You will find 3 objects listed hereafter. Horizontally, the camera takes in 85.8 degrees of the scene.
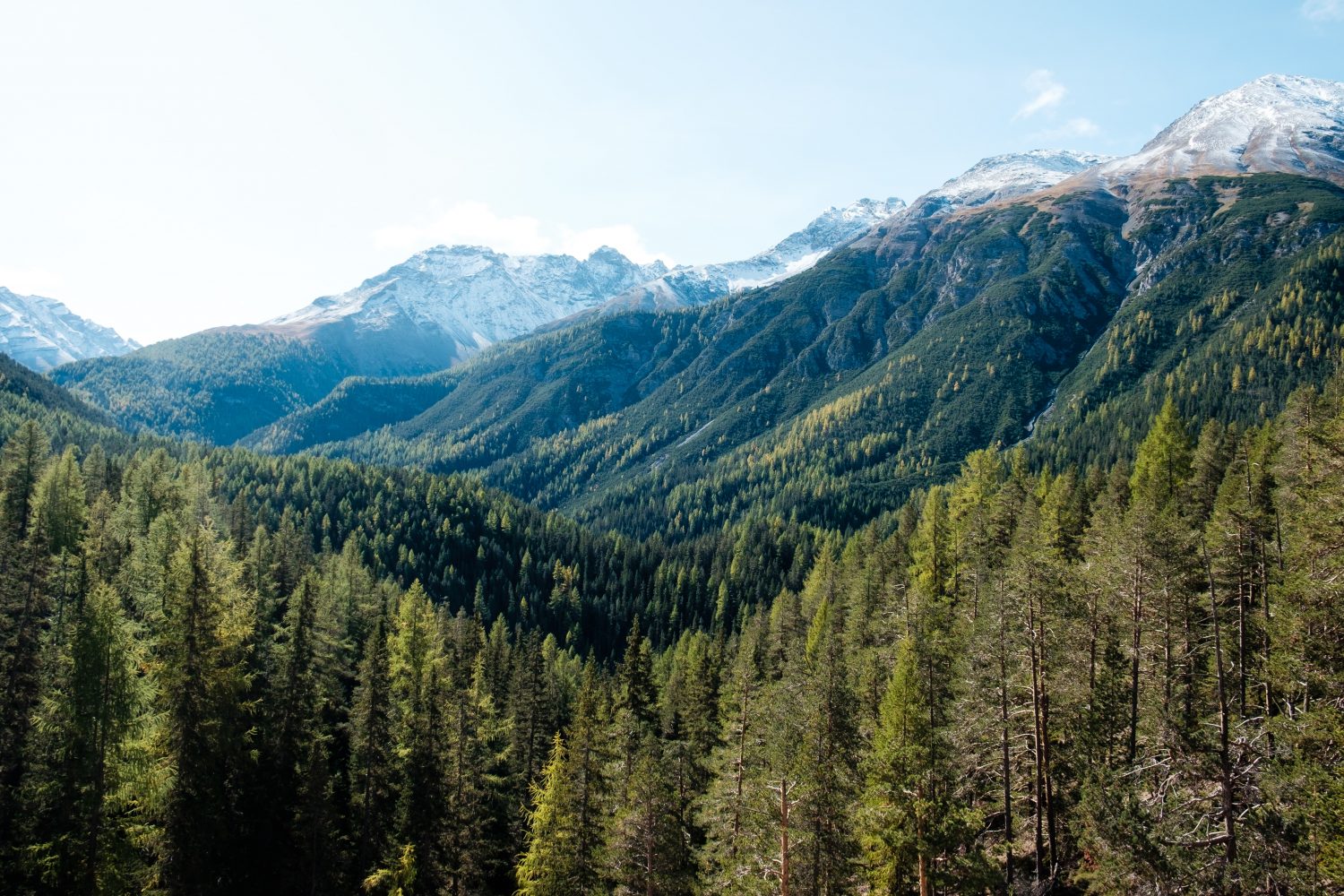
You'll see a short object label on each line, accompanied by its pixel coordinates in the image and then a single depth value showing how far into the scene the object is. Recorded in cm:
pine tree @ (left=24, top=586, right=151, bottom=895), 3089
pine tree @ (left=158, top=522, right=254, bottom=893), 3262
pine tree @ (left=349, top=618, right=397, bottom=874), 4328
